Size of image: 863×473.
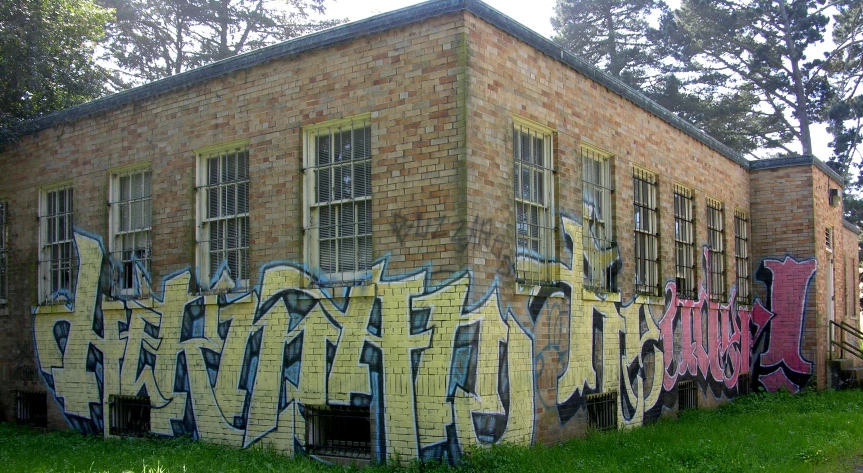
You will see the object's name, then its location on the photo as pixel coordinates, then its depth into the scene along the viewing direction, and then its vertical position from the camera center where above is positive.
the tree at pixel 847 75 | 30.41 +7.86
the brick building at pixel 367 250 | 9.02 +0.45
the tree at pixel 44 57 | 13.98 +4.11
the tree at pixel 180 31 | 27.62 +8.79
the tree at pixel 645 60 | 32.78 +9.02
